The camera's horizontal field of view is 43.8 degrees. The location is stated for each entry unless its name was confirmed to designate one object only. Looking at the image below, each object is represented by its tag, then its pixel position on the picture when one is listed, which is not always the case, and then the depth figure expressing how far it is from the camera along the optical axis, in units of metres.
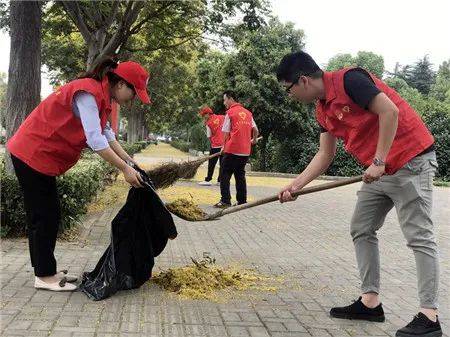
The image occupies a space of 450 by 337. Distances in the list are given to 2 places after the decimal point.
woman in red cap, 3.95
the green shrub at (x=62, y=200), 5.89
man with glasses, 3.50
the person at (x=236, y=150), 9.63
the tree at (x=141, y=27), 12.73
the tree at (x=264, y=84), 21.38
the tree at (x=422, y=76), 63.66
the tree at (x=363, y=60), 70.26
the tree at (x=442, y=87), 56.44
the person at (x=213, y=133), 13.71
